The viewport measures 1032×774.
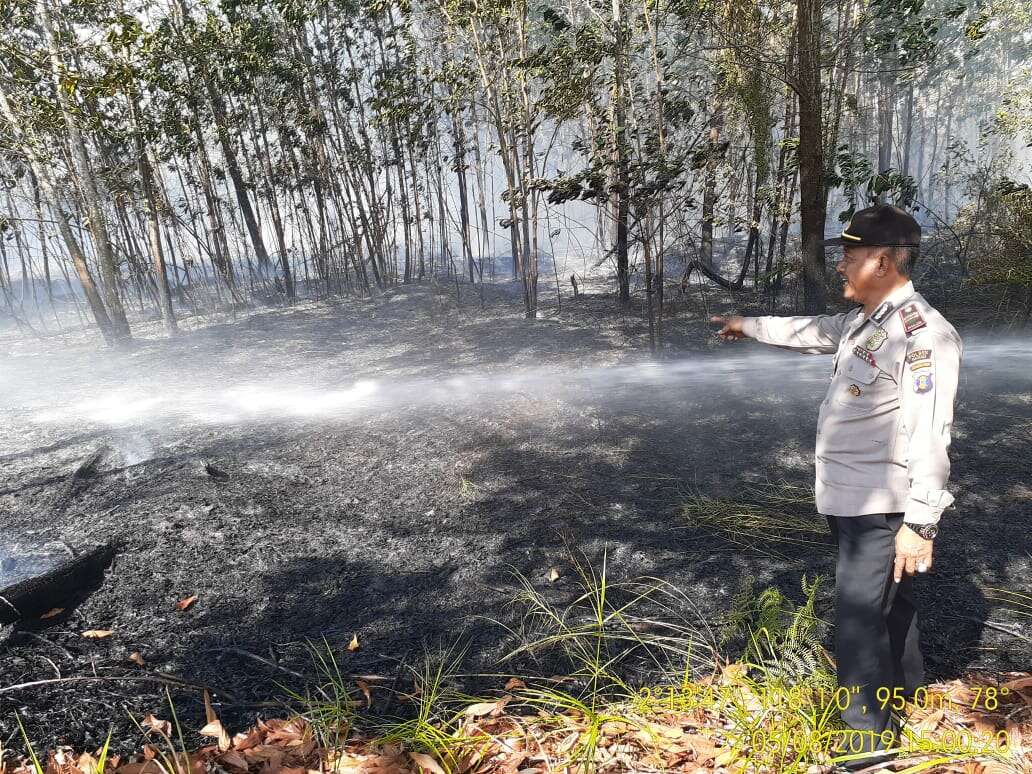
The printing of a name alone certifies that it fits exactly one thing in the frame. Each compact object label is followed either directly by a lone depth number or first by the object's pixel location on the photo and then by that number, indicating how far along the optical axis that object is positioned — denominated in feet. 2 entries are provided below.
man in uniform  5.47
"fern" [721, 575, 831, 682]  7.43
